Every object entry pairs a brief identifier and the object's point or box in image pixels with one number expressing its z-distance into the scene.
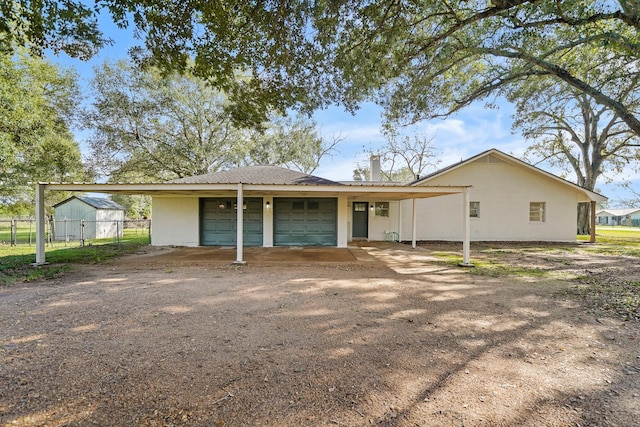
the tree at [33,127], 11.80
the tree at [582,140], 16.47
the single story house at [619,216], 52.88
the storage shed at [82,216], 18.53
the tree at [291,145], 23.77
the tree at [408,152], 28.31
